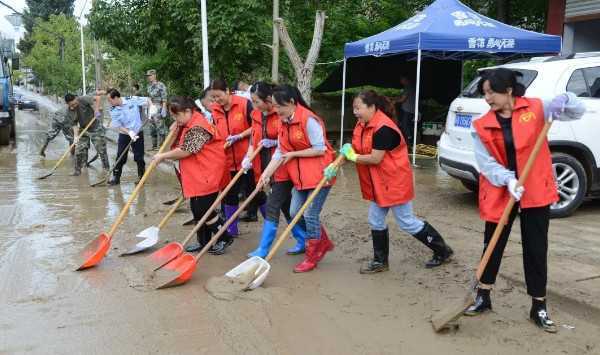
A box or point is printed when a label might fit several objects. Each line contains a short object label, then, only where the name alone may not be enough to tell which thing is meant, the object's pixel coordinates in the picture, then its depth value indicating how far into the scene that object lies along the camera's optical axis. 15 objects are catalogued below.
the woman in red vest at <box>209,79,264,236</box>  6.03
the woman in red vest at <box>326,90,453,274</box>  4.54
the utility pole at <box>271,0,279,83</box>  11.41
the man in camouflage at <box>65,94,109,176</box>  10.80
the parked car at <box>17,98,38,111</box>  34.24
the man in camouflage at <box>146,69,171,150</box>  13.19
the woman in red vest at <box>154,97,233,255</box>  5.18
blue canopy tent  9.59
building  12.36
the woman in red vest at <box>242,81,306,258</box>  5.01
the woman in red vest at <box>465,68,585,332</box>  3.56
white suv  6.38
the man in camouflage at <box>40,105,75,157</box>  12.48
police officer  9.65
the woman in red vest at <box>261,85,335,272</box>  4.80
